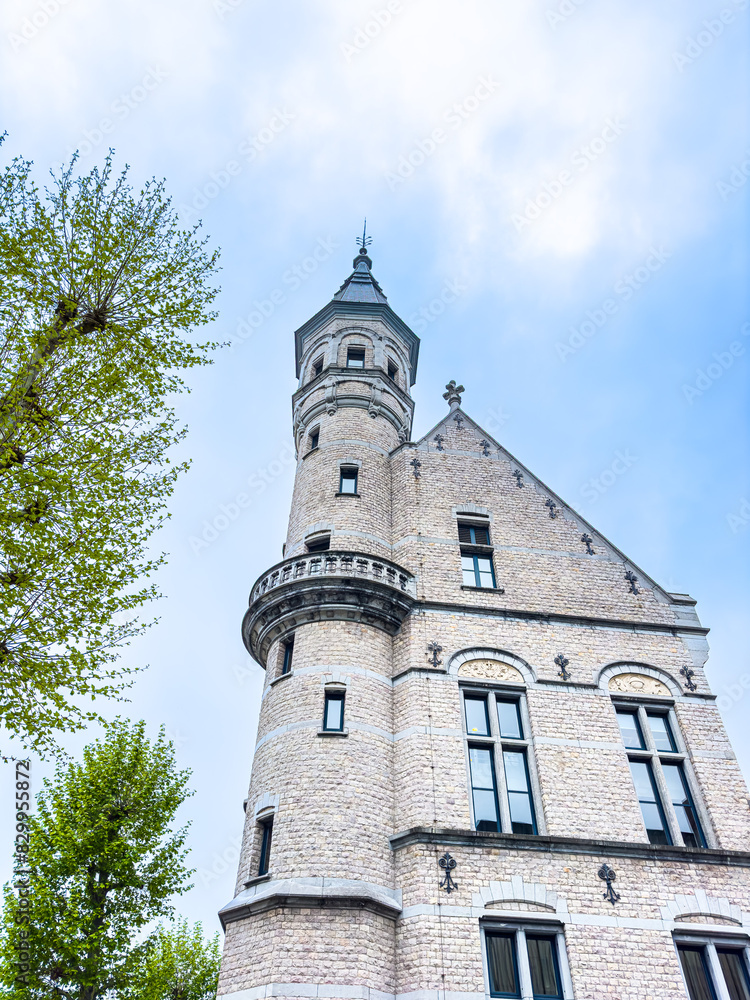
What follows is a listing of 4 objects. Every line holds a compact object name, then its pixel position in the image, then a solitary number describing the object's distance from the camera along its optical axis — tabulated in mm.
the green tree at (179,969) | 15195
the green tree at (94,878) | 14203
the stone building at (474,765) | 11531
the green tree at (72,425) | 9250
